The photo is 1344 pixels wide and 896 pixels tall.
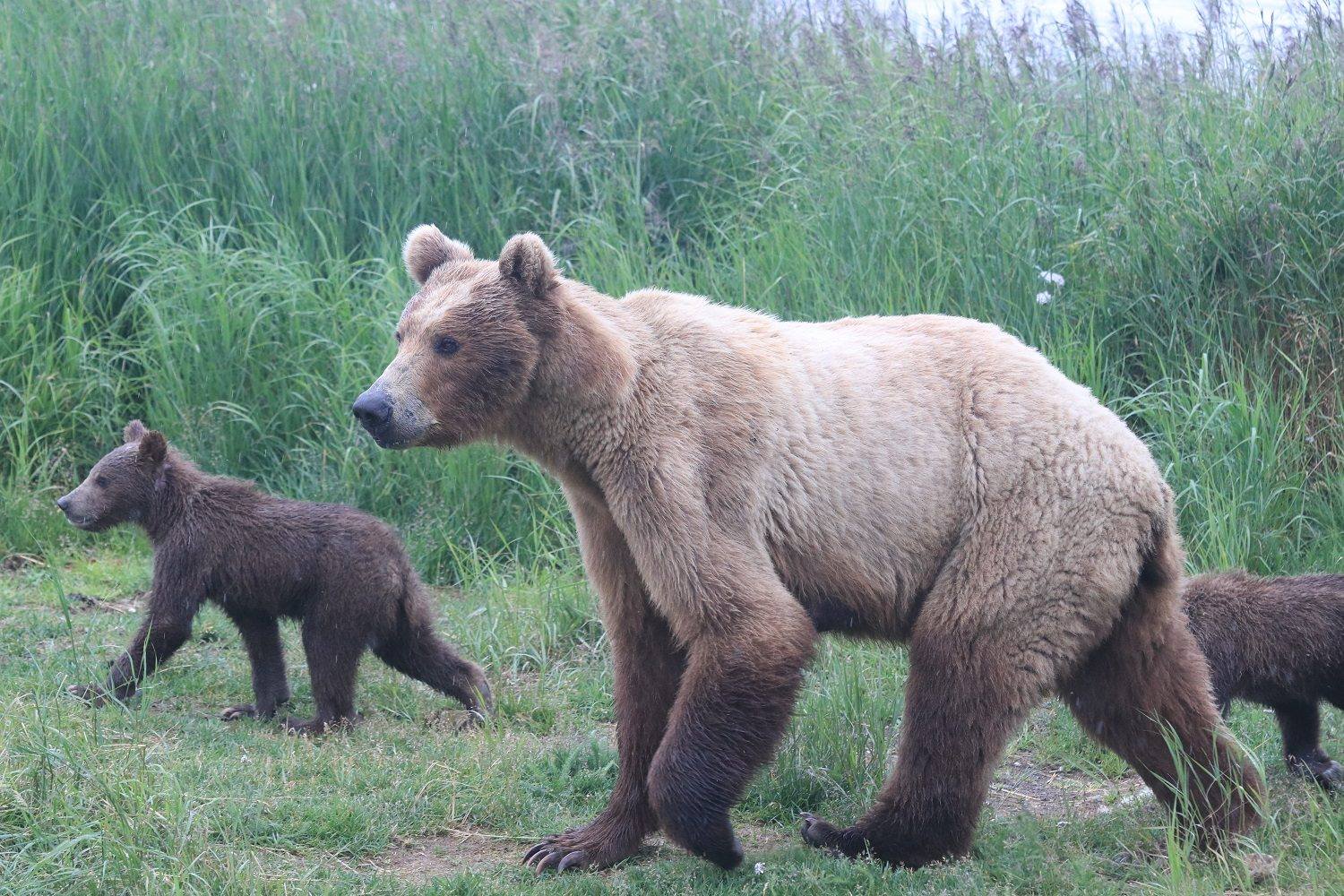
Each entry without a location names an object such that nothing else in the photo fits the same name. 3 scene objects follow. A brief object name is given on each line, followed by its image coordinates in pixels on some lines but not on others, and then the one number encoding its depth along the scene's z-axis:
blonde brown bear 8.34
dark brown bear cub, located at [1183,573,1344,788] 10.36
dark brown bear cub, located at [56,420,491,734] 11.87
